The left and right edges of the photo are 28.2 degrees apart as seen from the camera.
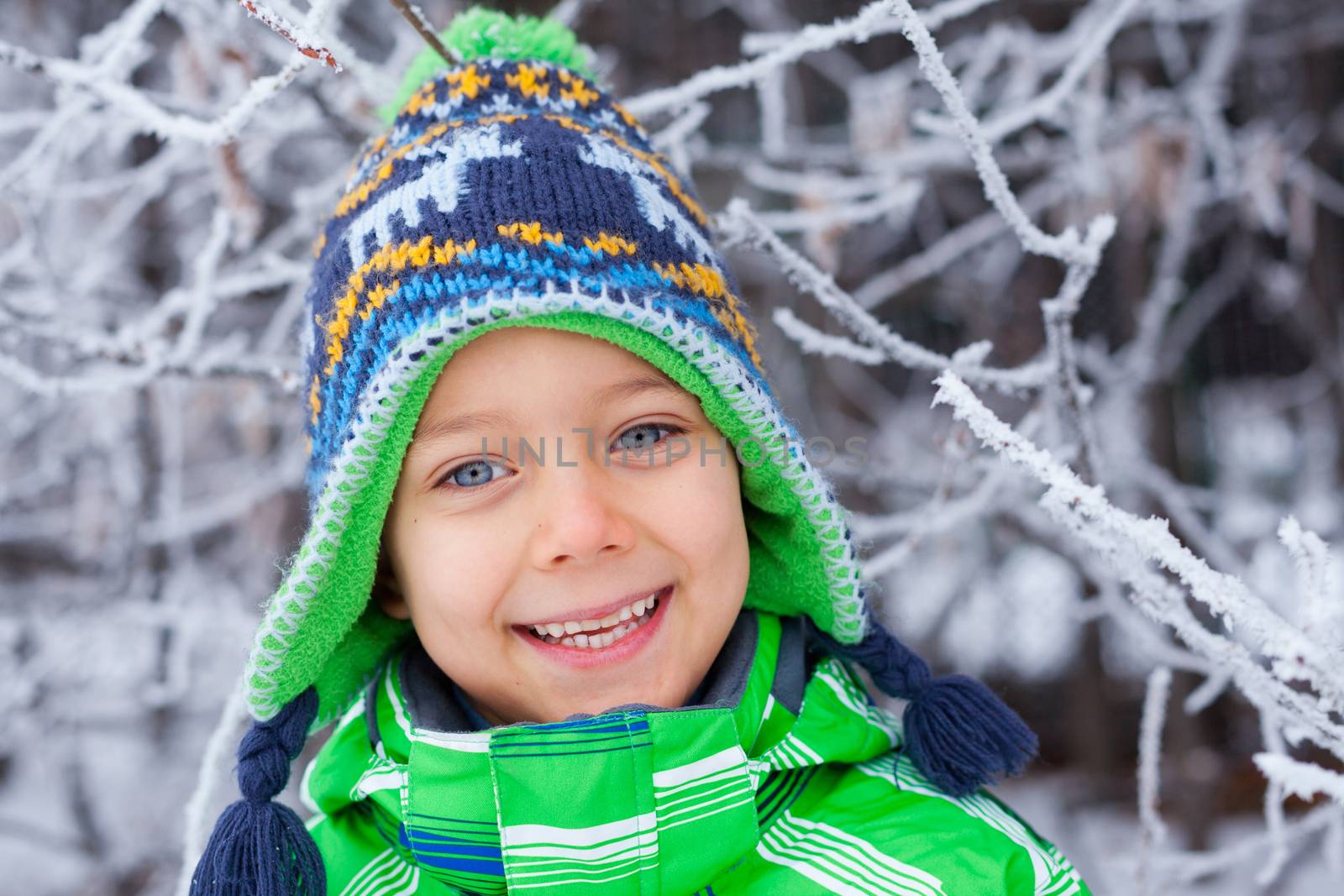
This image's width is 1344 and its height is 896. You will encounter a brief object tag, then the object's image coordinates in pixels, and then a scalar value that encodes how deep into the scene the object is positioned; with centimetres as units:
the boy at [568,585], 82
